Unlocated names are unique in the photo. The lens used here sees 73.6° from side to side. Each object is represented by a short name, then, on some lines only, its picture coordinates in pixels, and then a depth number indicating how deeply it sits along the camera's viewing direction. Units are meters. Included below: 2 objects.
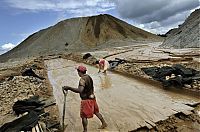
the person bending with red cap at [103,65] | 8.06
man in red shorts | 3.04
